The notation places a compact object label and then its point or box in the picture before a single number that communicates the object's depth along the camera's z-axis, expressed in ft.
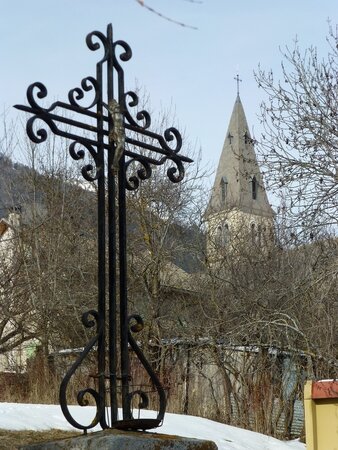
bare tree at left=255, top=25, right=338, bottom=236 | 30.42
